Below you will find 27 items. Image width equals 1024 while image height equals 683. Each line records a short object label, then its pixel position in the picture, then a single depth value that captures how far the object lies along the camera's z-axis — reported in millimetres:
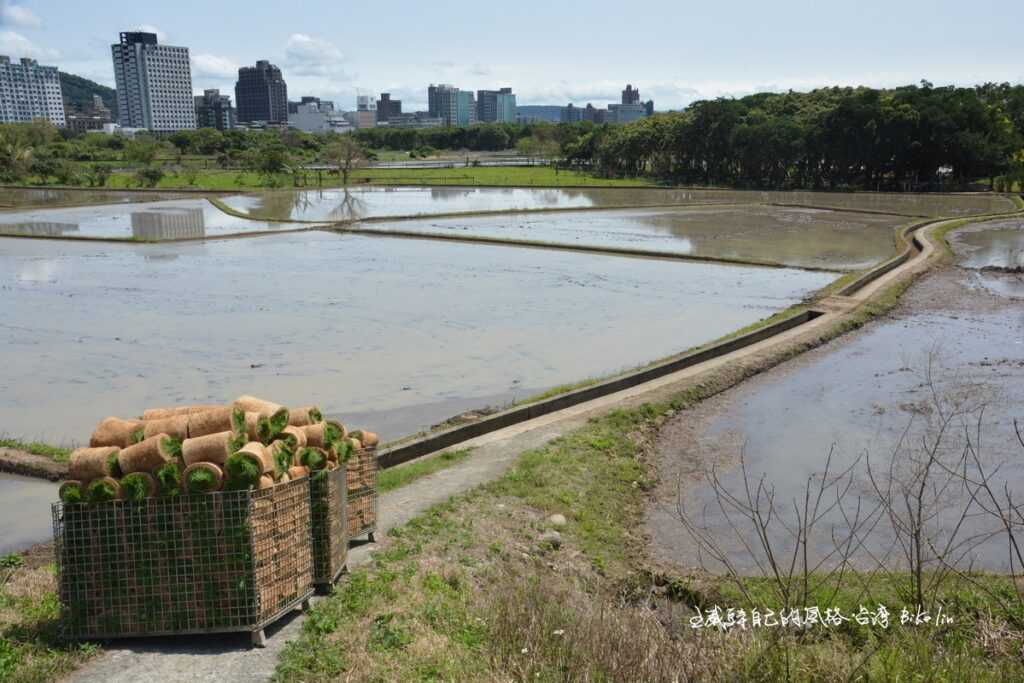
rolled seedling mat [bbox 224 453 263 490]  5406
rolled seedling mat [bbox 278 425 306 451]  6223
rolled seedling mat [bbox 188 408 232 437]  5848
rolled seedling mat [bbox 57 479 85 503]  5449
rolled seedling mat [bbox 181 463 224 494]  5383
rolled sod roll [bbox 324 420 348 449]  6641
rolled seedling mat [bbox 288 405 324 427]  6859
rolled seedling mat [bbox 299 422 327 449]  6523
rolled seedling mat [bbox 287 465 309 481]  5979
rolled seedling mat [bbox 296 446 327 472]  6238
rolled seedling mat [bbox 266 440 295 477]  5820
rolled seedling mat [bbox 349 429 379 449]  7367
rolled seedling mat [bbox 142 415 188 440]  5801
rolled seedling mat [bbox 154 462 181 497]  5406
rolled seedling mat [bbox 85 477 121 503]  5426
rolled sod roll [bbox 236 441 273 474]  5492
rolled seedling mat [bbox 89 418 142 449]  5895
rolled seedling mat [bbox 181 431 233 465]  5512
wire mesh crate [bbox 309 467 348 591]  6113
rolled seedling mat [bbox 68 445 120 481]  5500
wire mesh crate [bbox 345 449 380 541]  7109
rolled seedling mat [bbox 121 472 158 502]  5410
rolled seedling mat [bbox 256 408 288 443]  6117
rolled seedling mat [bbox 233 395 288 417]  6277
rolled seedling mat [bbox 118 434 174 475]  5480
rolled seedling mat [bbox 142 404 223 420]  6242
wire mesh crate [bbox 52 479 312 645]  5398
